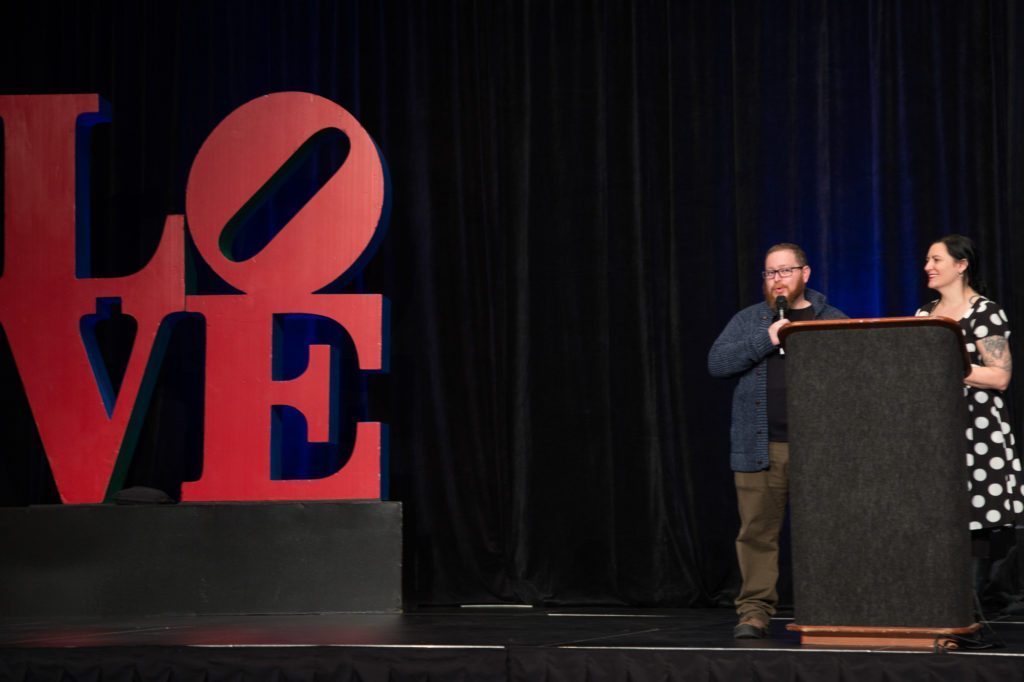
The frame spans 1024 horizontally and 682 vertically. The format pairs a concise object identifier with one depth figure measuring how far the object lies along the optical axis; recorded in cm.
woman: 788
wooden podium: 611
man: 746
